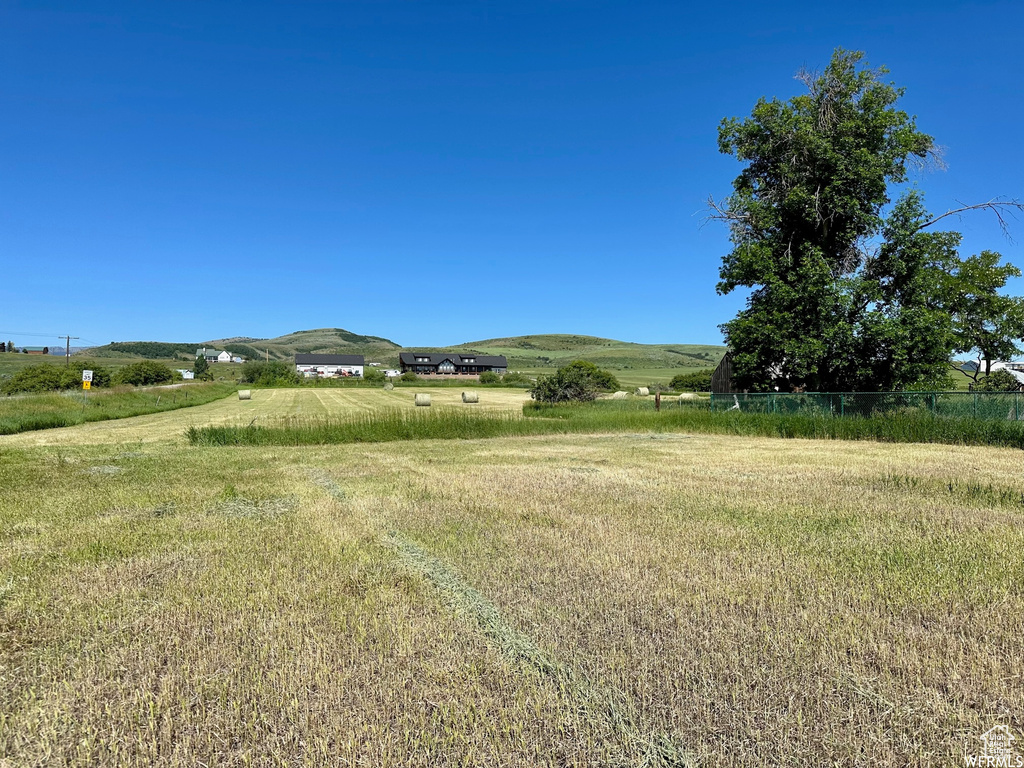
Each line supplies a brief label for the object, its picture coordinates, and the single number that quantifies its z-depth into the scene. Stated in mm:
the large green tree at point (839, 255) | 24188
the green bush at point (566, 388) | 36562
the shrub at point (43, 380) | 56294
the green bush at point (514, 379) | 94931
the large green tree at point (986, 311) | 31141
